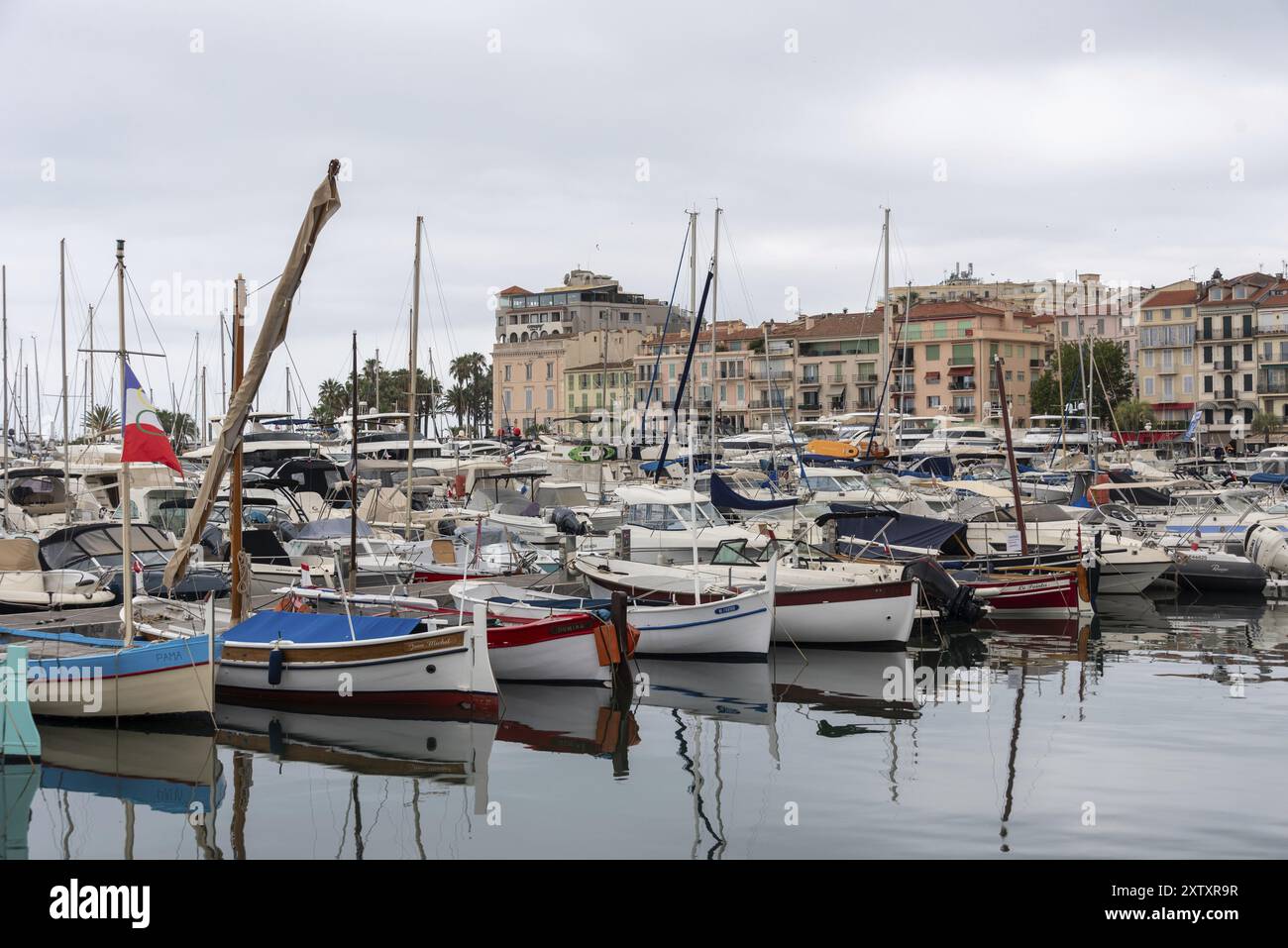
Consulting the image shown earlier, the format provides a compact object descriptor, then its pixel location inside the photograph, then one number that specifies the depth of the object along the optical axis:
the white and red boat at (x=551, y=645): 22.30
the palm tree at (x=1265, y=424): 99.19
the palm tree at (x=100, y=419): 63.56
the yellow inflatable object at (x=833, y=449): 59.09
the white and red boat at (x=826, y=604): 25.86
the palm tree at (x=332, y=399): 111.50
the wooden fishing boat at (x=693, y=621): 24.47
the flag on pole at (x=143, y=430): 18.45
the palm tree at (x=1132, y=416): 99.19
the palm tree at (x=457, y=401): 129.25
